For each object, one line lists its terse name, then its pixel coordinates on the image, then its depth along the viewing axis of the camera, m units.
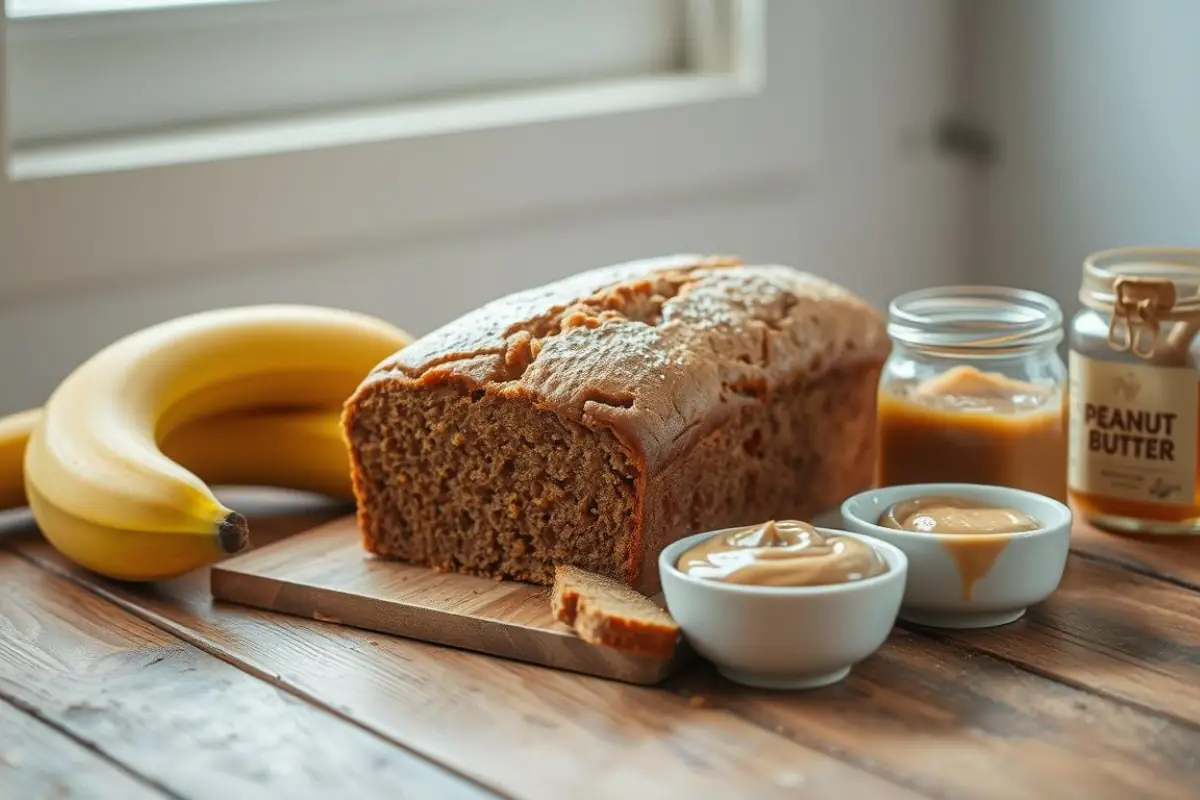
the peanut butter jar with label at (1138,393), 1.42
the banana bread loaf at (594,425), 1.31
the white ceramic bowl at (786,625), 1.11
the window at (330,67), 1.97
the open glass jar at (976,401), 1.46
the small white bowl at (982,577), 1.23
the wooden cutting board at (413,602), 1.20
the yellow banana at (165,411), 1.33
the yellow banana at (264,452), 1.60
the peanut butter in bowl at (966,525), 1.23
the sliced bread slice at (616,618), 1.15
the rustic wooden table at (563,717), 1.01
